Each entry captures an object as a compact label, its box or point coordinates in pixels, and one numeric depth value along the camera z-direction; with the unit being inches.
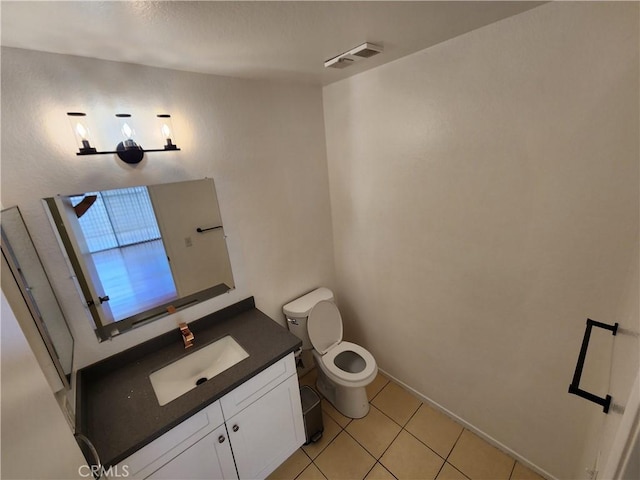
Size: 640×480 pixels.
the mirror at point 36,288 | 36.9
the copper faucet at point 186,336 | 63.8
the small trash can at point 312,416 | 72.6
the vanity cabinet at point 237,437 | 46.9
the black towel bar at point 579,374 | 34.5
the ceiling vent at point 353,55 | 51.9
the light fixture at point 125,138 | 46.6
